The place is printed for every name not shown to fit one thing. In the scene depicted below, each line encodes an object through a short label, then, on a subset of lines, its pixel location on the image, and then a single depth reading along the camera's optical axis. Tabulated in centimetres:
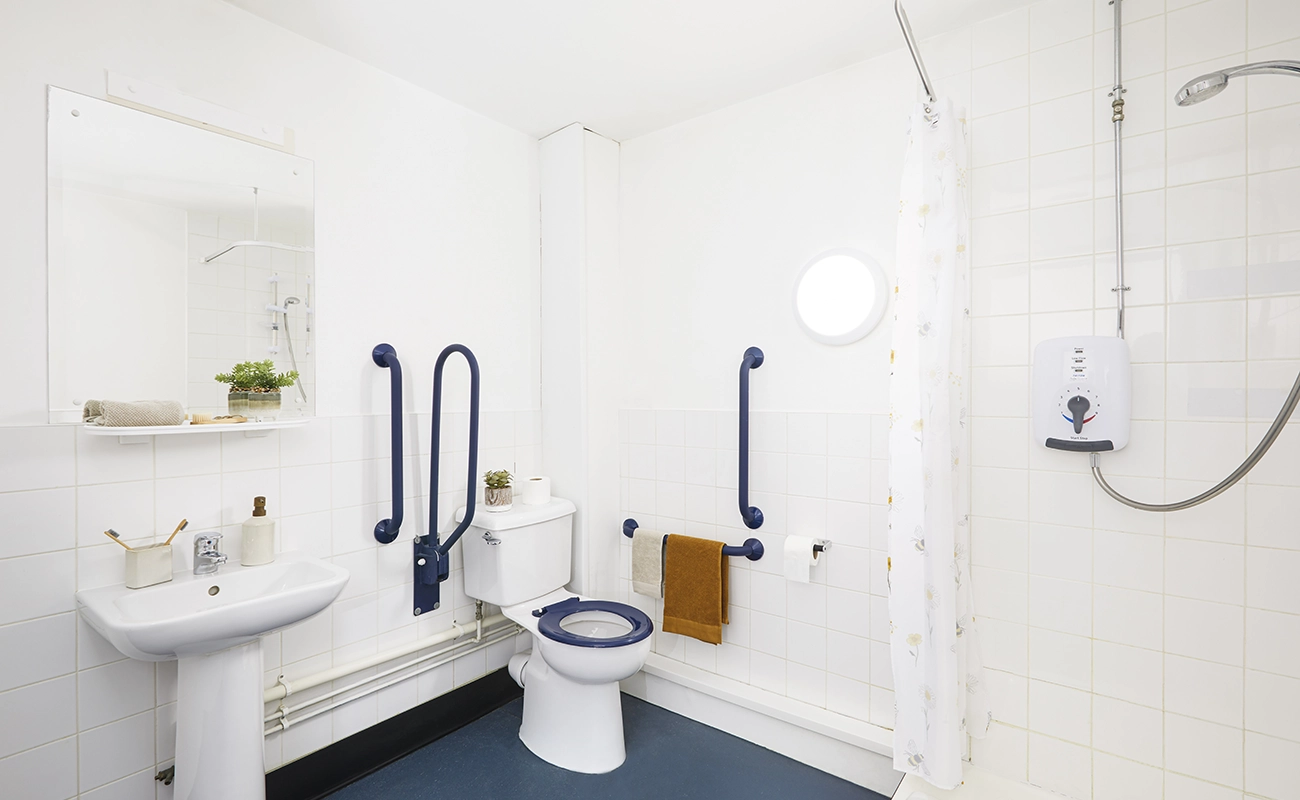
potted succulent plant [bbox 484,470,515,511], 235
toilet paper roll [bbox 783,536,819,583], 205
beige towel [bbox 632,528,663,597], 242
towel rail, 223
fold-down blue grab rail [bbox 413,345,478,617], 214
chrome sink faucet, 165
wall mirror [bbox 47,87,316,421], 150
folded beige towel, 144
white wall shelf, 144
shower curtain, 162
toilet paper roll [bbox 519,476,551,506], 246
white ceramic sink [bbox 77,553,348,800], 138
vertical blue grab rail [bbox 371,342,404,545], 205
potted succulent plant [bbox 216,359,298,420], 173
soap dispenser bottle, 174
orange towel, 227
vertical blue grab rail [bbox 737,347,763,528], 218
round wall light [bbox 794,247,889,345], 200
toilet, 205
